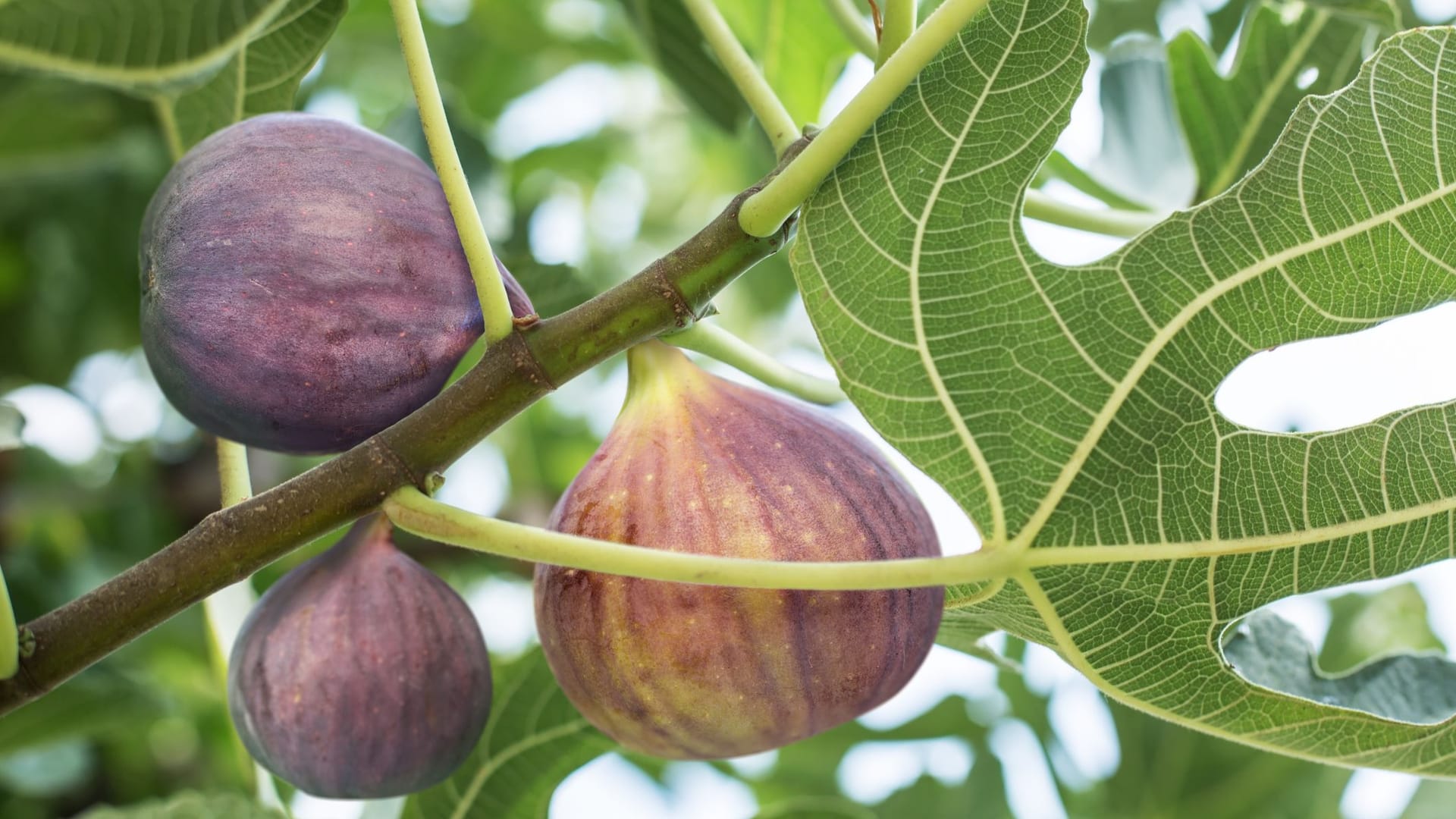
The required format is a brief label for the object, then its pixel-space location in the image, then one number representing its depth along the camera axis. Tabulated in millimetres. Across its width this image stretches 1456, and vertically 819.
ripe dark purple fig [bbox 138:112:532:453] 430
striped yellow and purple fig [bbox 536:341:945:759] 424
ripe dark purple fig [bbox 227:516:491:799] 449
